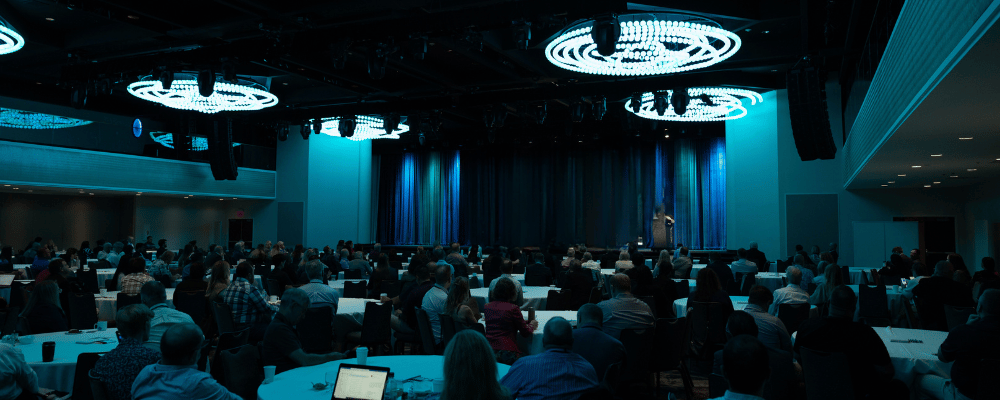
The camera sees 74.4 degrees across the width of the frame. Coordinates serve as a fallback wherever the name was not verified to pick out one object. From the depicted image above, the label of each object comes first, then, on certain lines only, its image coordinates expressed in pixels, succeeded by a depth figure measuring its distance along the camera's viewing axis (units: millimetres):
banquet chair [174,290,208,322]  7711
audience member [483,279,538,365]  5250
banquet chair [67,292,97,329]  7465
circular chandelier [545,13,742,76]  8992
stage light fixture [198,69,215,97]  10773
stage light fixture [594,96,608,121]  13812
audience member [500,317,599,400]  3230
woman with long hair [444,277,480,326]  5742
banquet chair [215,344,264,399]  3834
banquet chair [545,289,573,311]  7902
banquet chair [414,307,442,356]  6078
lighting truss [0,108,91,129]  17891
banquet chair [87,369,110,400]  3389
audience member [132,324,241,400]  3039
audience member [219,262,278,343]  6449
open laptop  3252
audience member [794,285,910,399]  4238
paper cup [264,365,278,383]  3738
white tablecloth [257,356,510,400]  3525
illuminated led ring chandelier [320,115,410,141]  17075
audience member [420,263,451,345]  6398
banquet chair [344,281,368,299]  9203
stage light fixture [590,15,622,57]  7914
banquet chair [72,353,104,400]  3895
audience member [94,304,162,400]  3459
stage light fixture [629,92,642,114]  14086
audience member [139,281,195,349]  4746
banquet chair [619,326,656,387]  5159
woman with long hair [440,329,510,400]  2582
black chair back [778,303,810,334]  6543
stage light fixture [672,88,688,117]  13008
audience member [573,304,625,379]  4152
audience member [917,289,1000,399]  4070
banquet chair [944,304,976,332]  6457
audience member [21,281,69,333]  5926
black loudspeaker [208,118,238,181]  16031
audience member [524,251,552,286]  10961
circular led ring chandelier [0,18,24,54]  8812
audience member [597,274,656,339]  5621
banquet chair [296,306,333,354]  6047
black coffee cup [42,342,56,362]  4414
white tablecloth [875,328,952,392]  4578
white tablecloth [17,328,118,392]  4359
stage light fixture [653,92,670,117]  13133
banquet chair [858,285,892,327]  8516
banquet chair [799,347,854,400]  4082
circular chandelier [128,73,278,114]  12969
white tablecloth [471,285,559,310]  8500
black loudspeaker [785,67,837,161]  10750
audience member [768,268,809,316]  6844
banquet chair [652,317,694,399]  5676
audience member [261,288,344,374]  4516
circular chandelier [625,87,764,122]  14227
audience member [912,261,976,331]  7406
